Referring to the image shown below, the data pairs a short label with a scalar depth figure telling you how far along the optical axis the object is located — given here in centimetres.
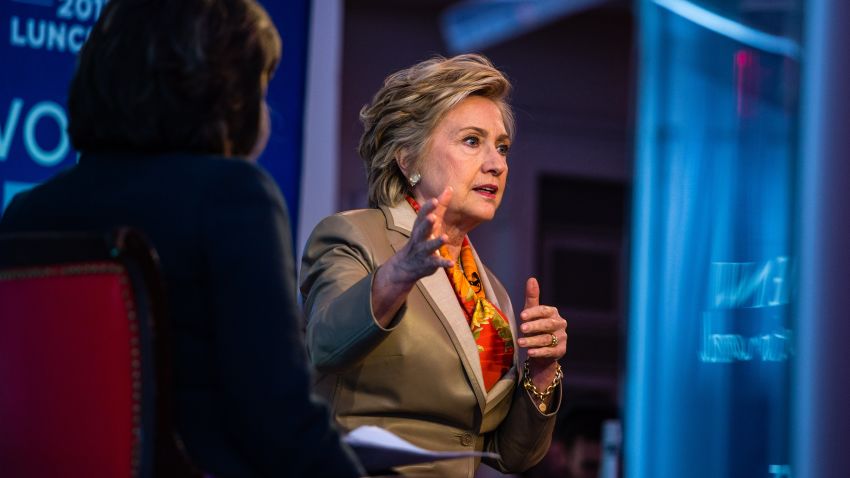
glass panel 640
